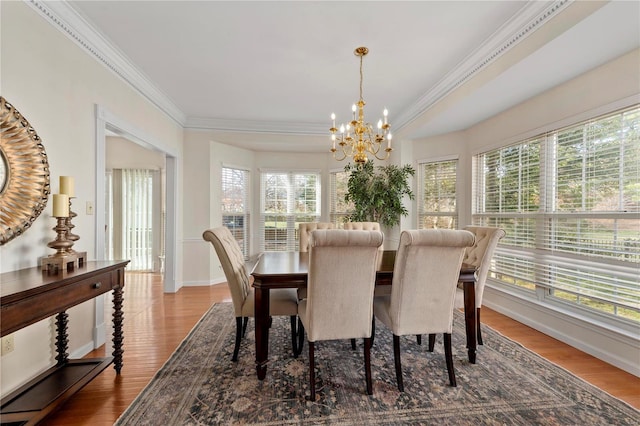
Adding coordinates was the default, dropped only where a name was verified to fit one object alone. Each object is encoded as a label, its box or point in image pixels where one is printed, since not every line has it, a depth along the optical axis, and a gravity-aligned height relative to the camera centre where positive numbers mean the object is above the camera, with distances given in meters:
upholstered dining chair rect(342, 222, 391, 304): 3.46 -0.15
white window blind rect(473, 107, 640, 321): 2.29 -0.01
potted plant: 4.42 +0.31
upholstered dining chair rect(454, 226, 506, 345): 2.46 -0.38
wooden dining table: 2.00 -0.51
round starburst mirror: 1.73 +0.25
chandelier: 2.67 +0.71
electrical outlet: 1.73 -0.79
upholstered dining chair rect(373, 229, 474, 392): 1.86 -0.47
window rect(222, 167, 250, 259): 5.16 +0.17
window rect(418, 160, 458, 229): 4.45 +0.28
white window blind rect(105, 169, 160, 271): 5.63 -0.06
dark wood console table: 1.38 -0.52
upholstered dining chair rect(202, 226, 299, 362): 2.21 -0.67
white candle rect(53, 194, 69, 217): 1.90 +0.05
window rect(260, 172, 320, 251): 5.66 +0.14
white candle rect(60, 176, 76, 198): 1.98 +0.18
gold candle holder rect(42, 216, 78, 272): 1.81 -0.27
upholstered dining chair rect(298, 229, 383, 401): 1.73 -0.46
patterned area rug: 1.69 -1.18
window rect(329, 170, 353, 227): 5.54 +0.31
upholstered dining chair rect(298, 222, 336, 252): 3.50 -0.23
